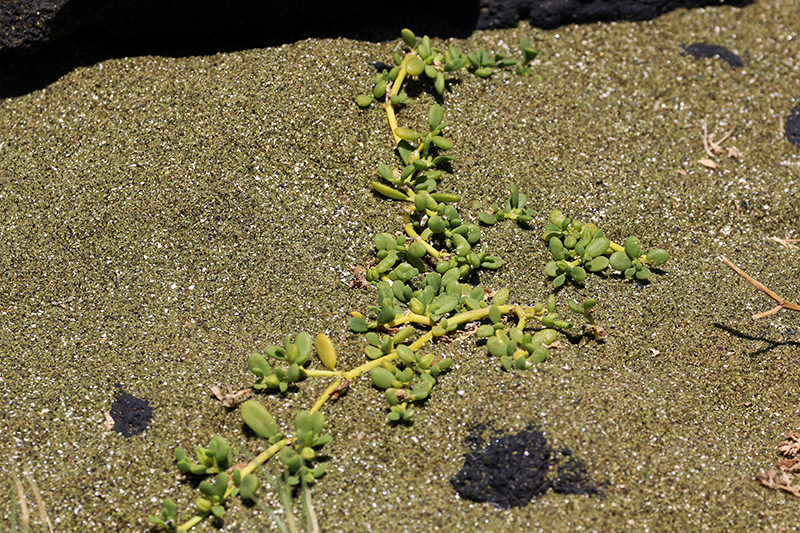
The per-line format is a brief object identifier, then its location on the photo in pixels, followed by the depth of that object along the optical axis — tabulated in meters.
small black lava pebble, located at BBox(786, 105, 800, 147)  3.09
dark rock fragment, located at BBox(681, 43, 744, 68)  3.34
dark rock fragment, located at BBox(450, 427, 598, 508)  1.85
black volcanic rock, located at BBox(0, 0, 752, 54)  2.70
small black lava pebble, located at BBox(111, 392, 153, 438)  2.01
